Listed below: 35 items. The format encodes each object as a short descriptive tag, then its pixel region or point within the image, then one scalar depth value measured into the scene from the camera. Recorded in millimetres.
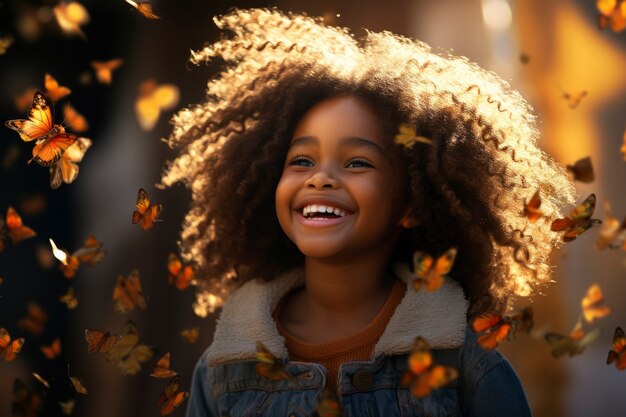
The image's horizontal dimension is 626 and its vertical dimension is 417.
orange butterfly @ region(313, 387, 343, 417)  2055
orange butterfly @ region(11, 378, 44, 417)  2364
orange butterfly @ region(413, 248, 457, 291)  2084
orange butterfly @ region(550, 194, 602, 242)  2047
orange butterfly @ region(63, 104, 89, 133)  3254
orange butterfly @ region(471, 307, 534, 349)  2041
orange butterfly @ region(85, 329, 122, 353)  2322
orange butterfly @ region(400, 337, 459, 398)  1909
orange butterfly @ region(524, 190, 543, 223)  2219
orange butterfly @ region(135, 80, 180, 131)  4168
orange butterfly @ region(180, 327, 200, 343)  2634
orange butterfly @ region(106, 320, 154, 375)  2373
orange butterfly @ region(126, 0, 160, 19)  2216
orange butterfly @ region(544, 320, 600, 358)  1922
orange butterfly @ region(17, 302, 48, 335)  3330
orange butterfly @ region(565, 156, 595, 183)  1968
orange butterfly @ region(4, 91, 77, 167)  2209
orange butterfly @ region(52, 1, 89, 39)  2438
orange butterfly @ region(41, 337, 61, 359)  2812
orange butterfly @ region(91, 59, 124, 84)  3719
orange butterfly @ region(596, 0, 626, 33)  1971
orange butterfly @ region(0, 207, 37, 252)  2424
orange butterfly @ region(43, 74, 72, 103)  2457
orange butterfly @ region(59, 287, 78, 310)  2443
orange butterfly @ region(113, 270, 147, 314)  2586
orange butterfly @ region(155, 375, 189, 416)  2309
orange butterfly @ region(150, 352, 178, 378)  2342
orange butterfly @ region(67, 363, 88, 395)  2209
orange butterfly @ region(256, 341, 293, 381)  2188
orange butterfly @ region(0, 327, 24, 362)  2299
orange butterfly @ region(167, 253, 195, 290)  2654
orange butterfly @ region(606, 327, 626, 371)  2061
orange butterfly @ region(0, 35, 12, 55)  2332
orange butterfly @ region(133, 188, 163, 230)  2395
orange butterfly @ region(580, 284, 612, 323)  2068
